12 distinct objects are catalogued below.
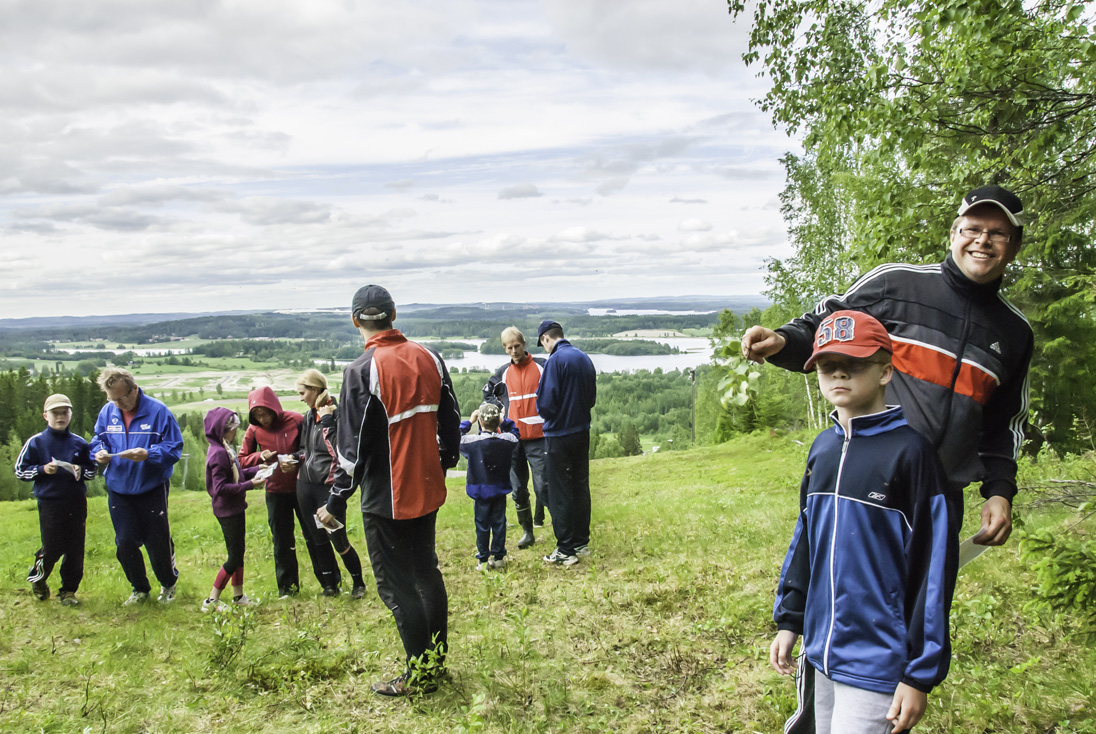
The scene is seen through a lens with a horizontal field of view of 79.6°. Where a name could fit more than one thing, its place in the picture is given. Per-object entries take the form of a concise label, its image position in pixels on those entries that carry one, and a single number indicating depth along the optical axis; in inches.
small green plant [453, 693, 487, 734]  131.4
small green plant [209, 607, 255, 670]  193.2
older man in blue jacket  247.3
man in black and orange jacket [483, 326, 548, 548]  334.6
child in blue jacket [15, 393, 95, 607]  257.4
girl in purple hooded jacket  251.3
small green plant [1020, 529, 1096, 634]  129.4
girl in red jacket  259.3
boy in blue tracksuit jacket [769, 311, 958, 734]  80.4
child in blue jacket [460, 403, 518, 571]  294.5
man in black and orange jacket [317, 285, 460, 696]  165.3
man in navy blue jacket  290.2
